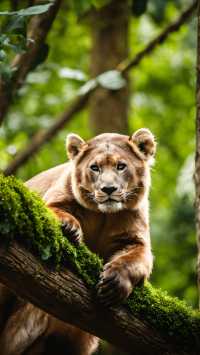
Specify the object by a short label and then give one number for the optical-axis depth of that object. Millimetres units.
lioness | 14422
